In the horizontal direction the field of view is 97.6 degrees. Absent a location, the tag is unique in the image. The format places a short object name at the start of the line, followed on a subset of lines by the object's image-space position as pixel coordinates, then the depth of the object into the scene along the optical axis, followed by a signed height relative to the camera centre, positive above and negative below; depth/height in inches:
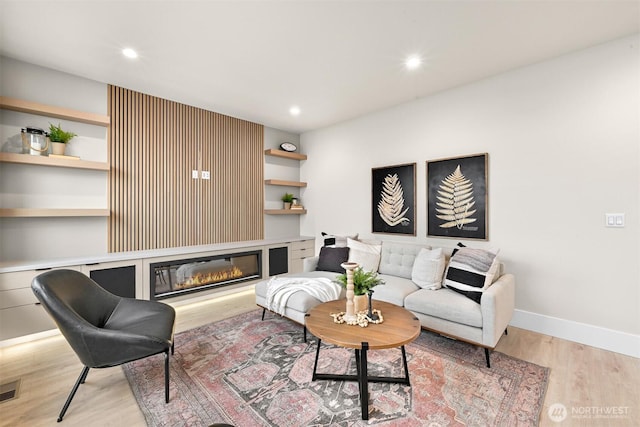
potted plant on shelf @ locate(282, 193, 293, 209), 209.3 +9.4
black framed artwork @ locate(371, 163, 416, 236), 153.6 +7.7
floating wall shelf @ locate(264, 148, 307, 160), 197.3 +42.3
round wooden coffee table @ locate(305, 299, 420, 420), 68.0 -31.6
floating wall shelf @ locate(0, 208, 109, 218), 106.5 +0.3
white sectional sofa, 90.9 -33.0
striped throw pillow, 100.8 -22.2
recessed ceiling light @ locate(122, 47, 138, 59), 104.4 +61.0
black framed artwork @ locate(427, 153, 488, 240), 129.0 +7.4
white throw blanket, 112.1 -31.7
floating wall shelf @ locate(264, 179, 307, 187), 197.7 +21.7
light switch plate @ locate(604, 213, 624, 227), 99.0 -2.8
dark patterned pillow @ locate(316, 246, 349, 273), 143.4 -24.0
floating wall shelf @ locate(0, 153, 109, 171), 106.5 +21.0
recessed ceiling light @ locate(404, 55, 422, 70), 110.8 +61.4
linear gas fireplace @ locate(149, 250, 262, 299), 137.4 -33.2
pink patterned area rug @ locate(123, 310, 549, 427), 67.7 -49.2
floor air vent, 76.0 -50.0
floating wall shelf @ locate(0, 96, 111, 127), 107.6 +41.9
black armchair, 69.0 -31.9
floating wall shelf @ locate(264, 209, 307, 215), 198.0 +1.1
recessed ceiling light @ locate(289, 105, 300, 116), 164.2 +61.7
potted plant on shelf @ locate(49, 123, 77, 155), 117.8 +31.5
